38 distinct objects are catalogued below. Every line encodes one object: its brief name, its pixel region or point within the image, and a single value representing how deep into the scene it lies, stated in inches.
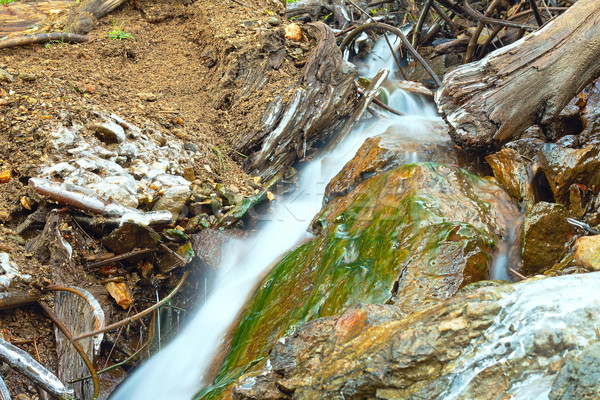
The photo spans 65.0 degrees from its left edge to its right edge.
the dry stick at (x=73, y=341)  108.6
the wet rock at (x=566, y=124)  156.9
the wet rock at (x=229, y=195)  170.6
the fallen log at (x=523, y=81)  150.5
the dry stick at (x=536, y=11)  203.8
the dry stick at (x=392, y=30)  231.3
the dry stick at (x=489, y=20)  207.9
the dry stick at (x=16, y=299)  113.7
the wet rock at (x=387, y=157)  166.4
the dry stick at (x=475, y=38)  223.6
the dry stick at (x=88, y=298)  114.1
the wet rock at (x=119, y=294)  135.2
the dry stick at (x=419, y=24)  259.8
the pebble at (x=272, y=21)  242.6
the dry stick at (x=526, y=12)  222.1
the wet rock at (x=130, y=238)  137.9
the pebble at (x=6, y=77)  169.8
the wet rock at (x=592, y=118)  147.6
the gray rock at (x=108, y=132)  162.9
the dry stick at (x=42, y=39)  201.2
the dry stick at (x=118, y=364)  116.0
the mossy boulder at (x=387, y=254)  112.0
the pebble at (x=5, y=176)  143.0
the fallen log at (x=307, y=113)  195.3
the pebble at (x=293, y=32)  232.2
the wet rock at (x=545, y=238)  117.8
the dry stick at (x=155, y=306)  101.3
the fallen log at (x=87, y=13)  231.3
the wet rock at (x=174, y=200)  153.1
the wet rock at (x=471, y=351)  62.1
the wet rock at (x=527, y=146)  152.6
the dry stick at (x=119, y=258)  137.1
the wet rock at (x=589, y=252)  95.0
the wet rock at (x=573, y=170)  132.4
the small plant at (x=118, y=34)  232.5
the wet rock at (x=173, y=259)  145.4
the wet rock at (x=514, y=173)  139.8
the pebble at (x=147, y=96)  197.8
